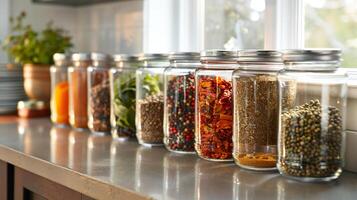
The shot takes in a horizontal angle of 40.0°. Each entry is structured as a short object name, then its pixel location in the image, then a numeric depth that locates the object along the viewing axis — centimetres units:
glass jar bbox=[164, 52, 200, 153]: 121
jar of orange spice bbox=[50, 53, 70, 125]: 171
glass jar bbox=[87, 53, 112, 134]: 152
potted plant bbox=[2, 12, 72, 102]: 198
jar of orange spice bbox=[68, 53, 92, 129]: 162
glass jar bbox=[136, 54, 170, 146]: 132
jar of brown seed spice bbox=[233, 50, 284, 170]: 104
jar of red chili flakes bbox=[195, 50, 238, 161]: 112
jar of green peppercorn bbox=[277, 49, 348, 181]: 94
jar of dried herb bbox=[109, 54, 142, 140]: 142
